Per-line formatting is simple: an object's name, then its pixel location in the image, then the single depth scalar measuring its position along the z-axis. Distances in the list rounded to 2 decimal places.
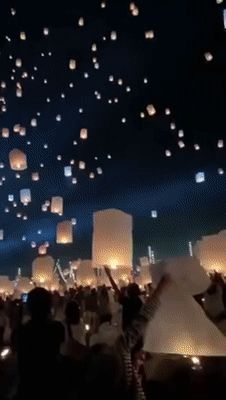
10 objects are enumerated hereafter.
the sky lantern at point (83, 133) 21.71
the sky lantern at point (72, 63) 20.41
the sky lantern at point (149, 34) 17.43
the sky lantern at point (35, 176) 24.71
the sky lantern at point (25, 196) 22.59
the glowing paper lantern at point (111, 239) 7.26
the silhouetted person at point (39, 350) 2.80
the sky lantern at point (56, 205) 22.16
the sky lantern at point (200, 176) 21.22
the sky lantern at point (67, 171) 23.22
